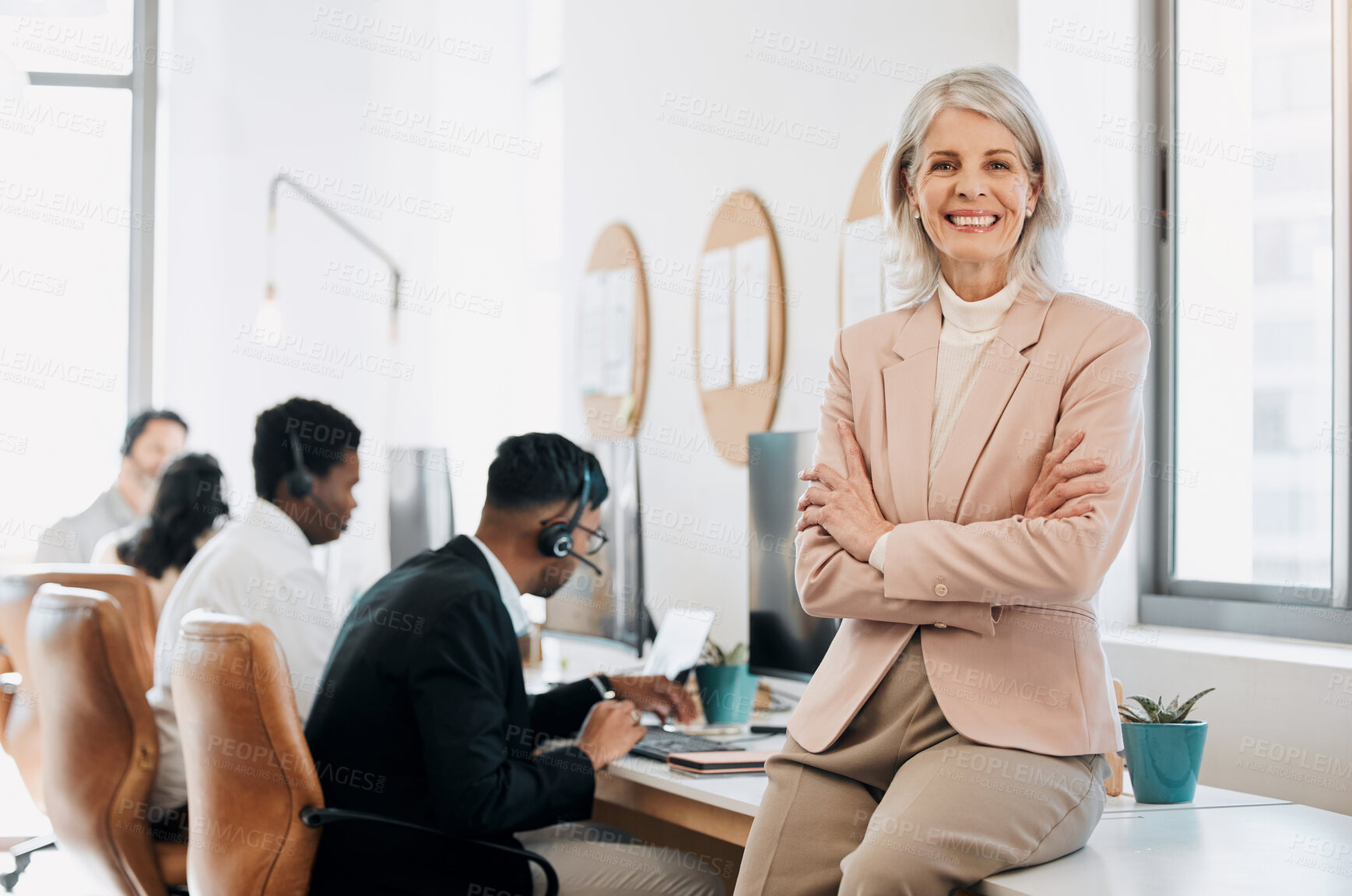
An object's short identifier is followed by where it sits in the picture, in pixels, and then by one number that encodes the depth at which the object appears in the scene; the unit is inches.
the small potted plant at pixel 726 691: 98.3
